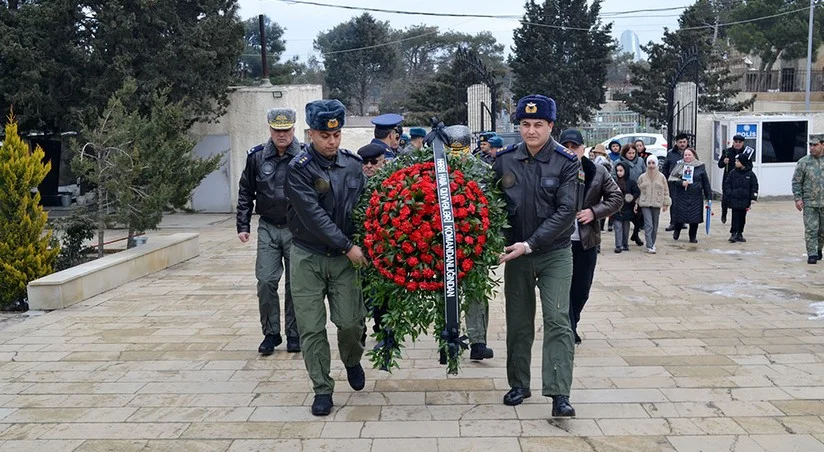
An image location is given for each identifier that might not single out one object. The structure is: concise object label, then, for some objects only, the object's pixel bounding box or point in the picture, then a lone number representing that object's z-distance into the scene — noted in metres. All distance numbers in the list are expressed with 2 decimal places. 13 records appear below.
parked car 28.48
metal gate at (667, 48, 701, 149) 20.56
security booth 20.38
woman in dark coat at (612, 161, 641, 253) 13.51
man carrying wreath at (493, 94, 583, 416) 5.49
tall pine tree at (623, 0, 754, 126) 35.12
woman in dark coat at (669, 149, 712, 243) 14.15
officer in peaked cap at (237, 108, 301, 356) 7.17
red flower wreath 5.30
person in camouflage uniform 11.83
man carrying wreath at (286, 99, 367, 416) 5.67
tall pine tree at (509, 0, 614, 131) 36.88
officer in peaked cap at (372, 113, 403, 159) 8.45
